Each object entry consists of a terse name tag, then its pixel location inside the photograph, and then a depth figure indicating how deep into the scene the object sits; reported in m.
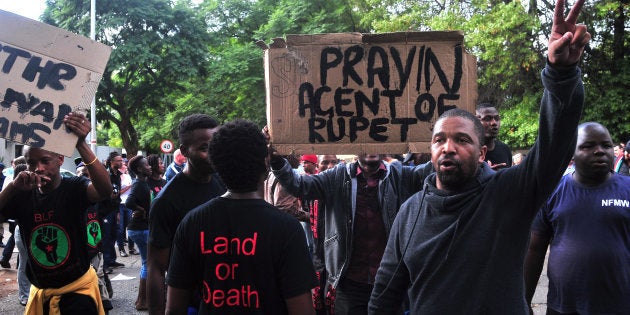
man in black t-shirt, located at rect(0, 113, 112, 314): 3.92
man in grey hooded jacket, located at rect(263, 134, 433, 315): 4.15
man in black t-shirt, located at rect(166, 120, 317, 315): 2.49
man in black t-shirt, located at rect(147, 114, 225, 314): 3.43
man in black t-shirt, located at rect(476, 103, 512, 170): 4.64
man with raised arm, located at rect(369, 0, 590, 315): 2.13
